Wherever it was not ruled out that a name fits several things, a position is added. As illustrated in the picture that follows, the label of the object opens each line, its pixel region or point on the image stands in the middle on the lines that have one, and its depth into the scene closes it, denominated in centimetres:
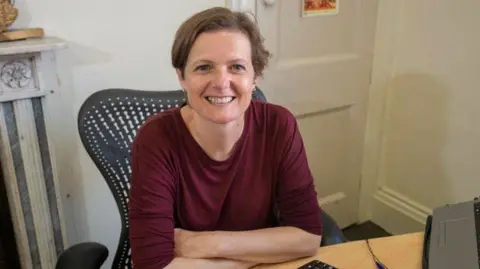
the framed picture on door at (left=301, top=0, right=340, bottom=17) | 222
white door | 221
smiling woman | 122
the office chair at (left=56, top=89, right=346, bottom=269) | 142
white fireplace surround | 160
